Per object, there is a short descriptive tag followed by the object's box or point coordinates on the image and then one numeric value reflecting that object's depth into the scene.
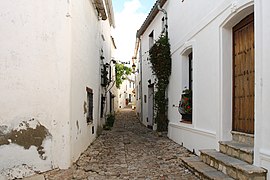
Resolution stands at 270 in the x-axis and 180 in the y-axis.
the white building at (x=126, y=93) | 34.88
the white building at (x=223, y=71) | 3.73
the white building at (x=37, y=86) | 4.77
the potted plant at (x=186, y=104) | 7.35
